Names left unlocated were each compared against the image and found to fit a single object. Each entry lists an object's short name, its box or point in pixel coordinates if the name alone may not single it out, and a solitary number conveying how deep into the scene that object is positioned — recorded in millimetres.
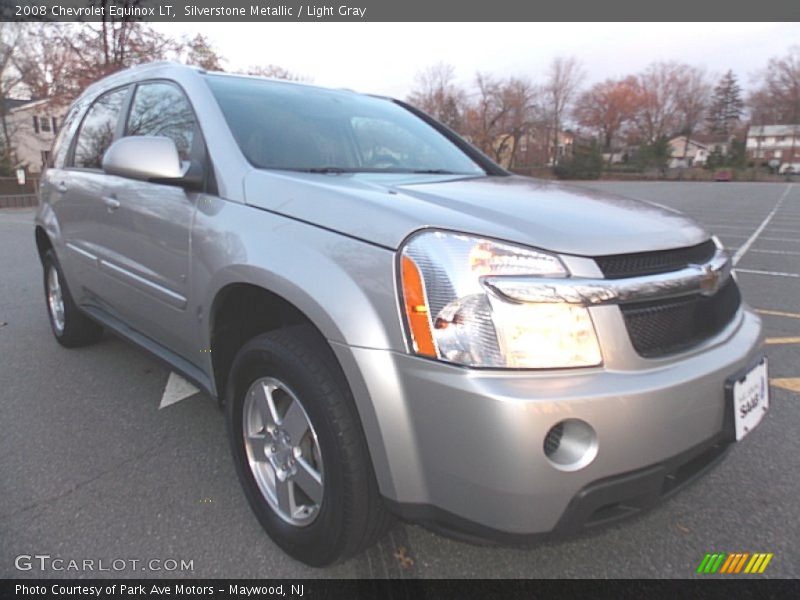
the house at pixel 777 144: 70000
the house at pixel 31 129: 27914
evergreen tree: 88188
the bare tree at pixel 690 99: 79812
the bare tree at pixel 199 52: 23281
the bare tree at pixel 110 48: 21969
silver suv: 1423
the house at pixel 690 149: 85375
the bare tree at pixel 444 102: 57094
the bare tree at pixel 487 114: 59469
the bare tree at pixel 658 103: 80125
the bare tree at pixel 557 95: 72375
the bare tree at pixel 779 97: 67625
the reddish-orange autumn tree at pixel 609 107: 78250
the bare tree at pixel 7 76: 28078
